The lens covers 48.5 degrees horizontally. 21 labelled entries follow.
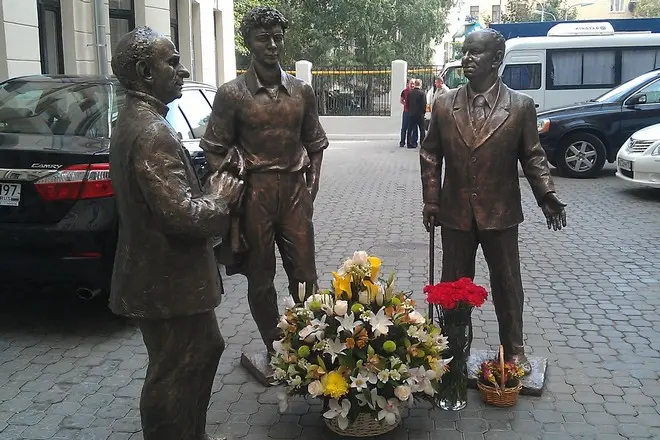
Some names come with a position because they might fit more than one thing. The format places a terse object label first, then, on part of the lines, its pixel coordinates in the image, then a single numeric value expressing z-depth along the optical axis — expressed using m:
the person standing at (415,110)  18.33
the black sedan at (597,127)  12.47
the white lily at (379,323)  3.42
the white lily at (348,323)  3.43
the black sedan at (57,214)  4.71
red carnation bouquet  3.76
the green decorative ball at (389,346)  3.44
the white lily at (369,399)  3.41
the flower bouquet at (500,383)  3.88
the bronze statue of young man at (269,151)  3.85
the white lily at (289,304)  3.72
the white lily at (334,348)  3.44
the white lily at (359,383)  3.37
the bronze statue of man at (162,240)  2.59
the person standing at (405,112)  18.70
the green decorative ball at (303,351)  3.47
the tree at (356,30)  30.52
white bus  16.70
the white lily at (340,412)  3.40
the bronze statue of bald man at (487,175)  3.85
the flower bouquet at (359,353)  3.41
